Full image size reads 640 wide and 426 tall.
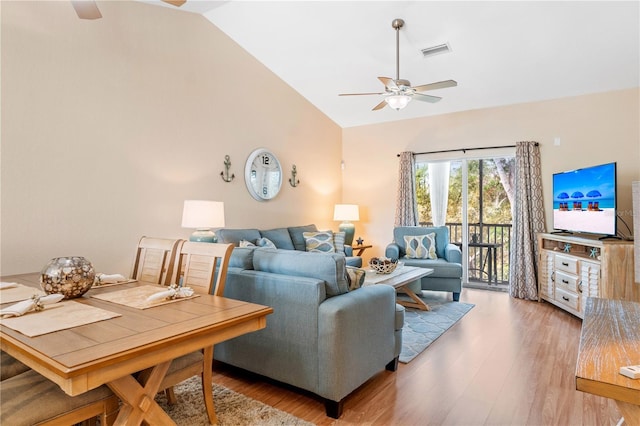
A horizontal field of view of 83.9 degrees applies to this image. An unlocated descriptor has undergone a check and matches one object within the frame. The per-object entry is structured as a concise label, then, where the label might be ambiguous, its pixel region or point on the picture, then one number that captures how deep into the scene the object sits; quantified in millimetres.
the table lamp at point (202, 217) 3620
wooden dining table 1115
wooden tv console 3436
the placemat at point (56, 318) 1367
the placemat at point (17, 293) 1806
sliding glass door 5477
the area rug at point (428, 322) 3150
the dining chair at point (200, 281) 1841
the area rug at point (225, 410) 2029
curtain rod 5192
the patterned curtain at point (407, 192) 5891
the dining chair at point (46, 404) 1296
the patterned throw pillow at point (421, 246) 5152
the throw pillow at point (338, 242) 5176
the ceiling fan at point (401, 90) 3316
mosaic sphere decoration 1772
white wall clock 4801
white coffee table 3508
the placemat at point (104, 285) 2158
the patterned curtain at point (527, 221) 4883
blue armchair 4652
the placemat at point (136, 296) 1725
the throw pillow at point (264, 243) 4160
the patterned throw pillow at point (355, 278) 2403
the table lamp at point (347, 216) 5988
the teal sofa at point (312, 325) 2104
